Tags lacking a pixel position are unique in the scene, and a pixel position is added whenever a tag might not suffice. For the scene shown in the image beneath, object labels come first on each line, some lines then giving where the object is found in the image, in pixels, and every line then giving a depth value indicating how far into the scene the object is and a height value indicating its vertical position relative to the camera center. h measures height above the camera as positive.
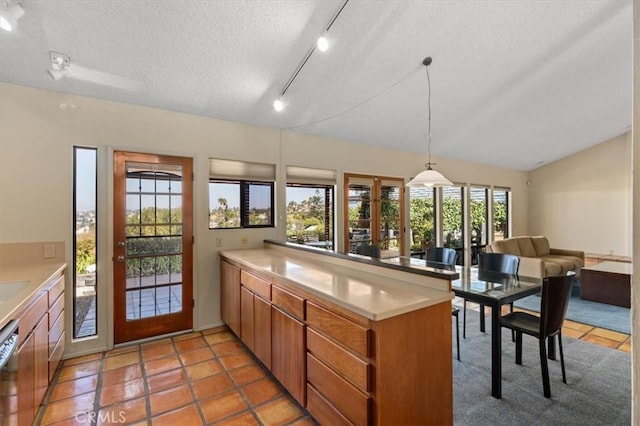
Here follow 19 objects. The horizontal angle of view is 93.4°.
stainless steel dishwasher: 1.40 -0.78
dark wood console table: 4.30 -1.07
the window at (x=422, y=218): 5.77 -0.11
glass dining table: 2.29 -0.65
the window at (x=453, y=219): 6.28 -0.13
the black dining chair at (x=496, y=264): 3.37 -0.61
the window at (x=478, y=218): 6.76 -0.12
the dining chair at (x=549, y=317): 2.26 -0.82
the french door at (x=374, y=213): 4.87 +0.00
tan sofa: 5.10 -0.85
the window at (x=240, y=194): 3.72 +0.25
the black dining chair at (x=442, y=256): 3.69 -0.55
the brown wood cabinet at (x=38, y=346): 1.70 -0.90
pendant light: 2.98 +0.33
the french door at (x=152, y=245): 3.16 -0.35
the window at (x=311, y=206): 4.39 +0.11
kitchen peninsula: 1.51 -0.74
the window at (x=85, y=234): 3.04 -0.21
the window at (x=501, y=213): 7.28 -0.01
